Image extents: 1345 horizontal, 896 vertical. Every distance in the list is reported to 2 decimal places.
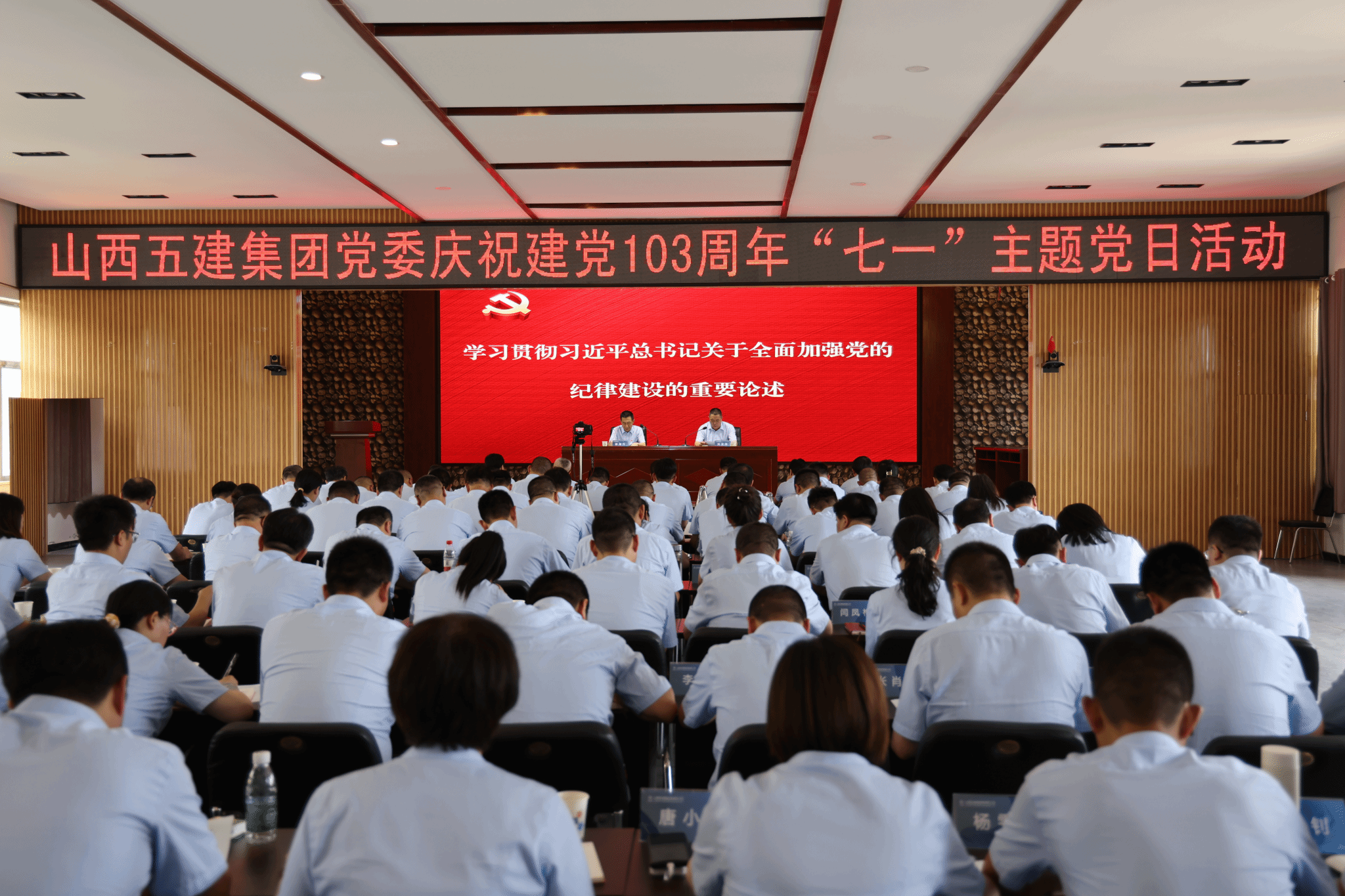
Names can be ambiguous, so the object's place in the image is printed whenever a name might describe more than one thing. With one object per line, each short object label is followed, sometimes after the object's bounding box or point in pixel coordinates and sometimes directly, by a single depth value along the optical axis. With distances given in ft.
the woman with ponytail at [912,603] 12.52
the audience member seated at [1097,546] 17.35
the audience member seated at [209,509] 25.32
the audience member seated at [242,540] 18.71
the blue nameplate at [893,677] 10.98
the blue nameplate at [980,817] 6.96
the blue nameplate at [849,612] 14.55
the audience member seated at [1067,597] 13.79
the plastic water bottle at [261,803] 7.22
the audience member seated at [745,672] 9.37
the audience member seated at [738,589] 13.73
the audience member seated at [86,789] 5.58
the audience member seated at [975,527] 17.12
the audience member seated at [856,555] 16.93
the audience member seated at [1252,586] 13.47
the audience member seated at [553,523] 22.16
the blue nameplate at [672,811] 7.02
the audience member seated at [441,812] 5.28
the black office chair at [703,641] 12.24
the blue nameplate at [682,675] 10.46
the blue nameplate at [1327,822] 6.68
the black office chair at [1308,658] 11.37
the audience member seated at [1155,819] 5.34
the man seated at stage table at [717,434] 39.24
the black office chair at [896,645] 11.82
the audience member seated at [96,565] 13.58
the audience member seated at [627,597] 14.01
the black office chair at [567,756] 8.08
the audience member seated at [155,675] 9.55
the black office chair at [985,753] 7.75
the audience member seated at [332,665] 9.70
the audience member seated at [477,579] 13.04
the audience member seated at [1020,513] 20.98
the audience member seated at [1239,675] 9.35
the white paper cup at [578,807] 7.06
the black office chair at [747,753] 7.79
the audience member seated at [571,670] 9.78
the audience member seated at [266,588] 14.42
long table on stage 37.70
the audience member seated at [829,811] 5.46
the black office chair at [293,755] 8.09
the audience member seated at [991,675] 9.36
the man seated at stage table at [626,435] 39.32
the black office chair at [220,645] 12.72
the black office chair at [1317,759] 7.48
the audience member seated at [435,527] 21.99
